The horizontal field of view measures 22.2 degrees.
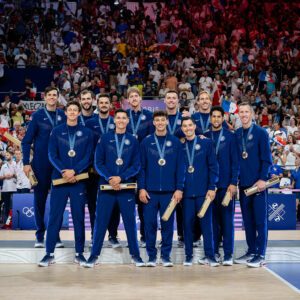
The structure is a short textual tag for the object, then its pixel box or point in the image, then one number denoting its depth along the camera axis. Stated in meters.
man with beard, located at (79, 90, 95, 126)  9.27
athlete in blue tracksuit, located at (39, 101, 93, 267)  9.06
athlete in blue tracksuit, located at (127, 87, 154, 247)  9.50
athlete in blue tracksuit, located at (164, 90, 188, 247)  9.38
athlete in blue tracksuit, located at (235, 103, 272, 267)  9.16
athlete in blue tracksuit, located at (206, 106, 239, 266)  9.21
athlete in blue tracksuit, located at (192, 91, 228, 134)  9.45
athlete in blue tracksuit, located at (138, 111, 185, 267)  9.02
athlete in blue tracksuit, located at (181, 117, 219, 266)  9.11
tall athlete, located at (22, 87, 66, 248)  9.34
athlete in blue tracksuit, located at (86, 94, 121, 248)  9.34
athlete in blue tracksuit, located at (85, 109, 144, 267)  8.98
